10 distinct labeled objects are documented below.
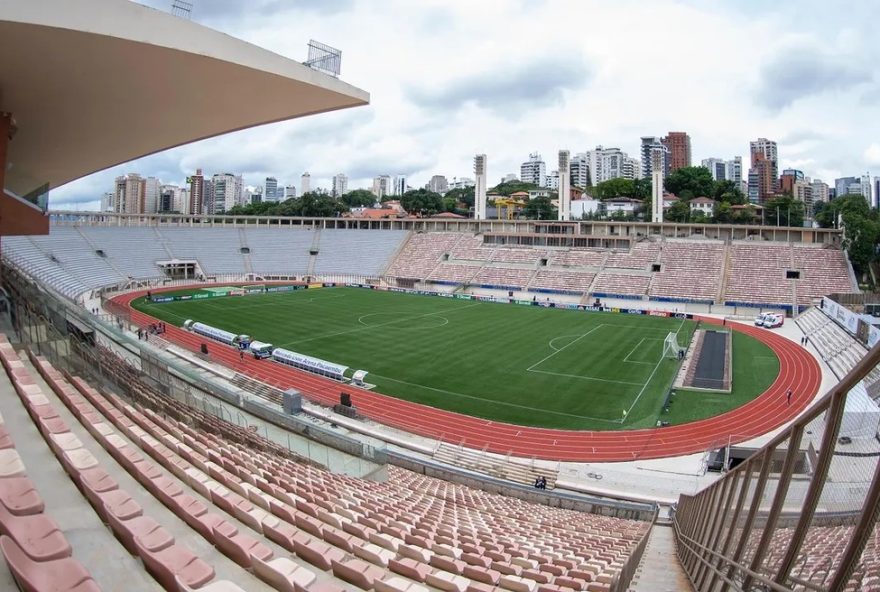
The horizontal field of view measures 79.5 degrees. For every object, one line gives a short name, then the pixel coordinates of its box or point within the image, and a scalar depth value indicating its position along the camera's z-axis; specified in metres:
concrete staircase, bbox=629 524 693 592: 6.71
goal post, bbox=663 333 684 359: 28.41
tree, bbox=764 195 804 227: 72.31
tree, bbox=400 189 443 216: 98.25
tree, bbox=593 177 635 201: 106.00
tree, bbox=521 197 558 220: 90.38
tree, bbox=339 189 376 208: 122.75
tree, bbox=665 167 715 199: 97.73
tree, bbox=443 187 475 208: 119.74
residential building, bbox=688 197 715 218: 88.00
